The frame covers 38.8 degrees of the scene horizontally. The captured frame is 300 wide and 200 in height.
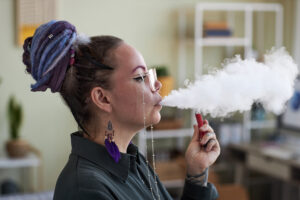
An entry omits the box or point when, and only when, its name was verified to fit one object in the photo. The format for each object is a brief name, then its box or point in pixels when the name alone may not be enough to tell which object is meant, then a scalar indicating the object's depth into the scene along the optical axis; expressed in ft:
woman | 3.58
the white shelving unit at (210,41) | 12.64
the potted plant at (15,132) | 11.23
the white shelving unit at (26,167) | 11.05
